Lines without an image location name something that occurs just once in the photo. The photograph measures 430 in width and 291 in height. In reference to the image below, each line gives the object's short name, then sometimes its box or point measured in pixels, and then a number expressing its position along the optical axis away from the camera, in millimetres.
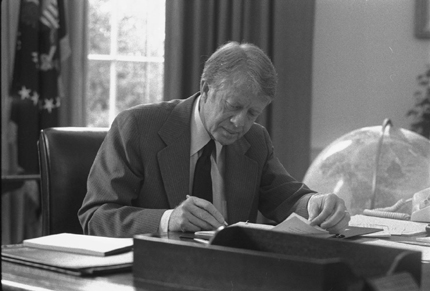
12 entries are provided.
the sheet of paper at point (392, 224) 3642
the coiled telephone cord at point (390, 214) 4155
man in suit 3665
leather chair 3824
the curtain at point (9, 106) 6901
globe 5808
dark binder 2268
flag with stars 6980
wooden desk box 1907
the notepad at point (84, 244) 2554
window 8017
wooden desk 2079
